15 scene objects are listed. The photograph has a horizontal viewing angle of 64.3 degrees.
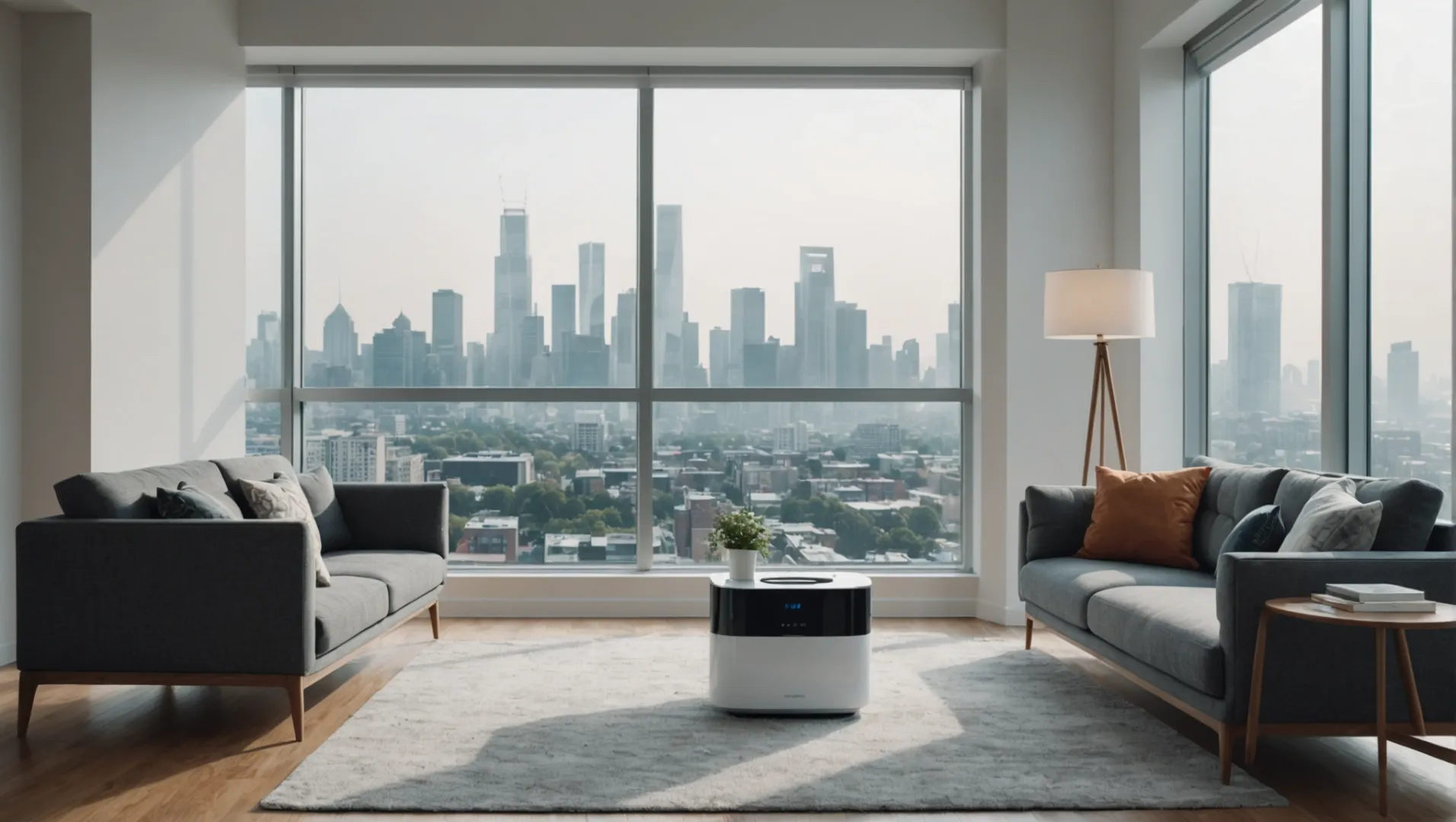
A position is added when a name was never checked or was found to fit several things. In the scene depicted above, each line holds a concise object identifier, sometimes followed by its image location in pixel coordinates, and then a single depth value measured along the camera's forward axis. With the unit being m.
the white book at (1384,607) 3.00
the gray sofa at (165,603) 3.67
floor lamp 5.07
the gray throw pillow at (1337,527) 3.46
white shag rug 3.17
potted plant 4.16
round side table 2.94
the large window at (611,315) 6.29
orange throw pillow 4.68
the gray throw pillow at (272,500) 4.38
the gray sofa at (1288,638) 3.22
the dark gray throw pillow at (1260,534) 3.89
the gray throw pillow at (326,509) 5.09
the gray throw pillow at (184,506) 3.84
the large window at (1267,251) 4.77
